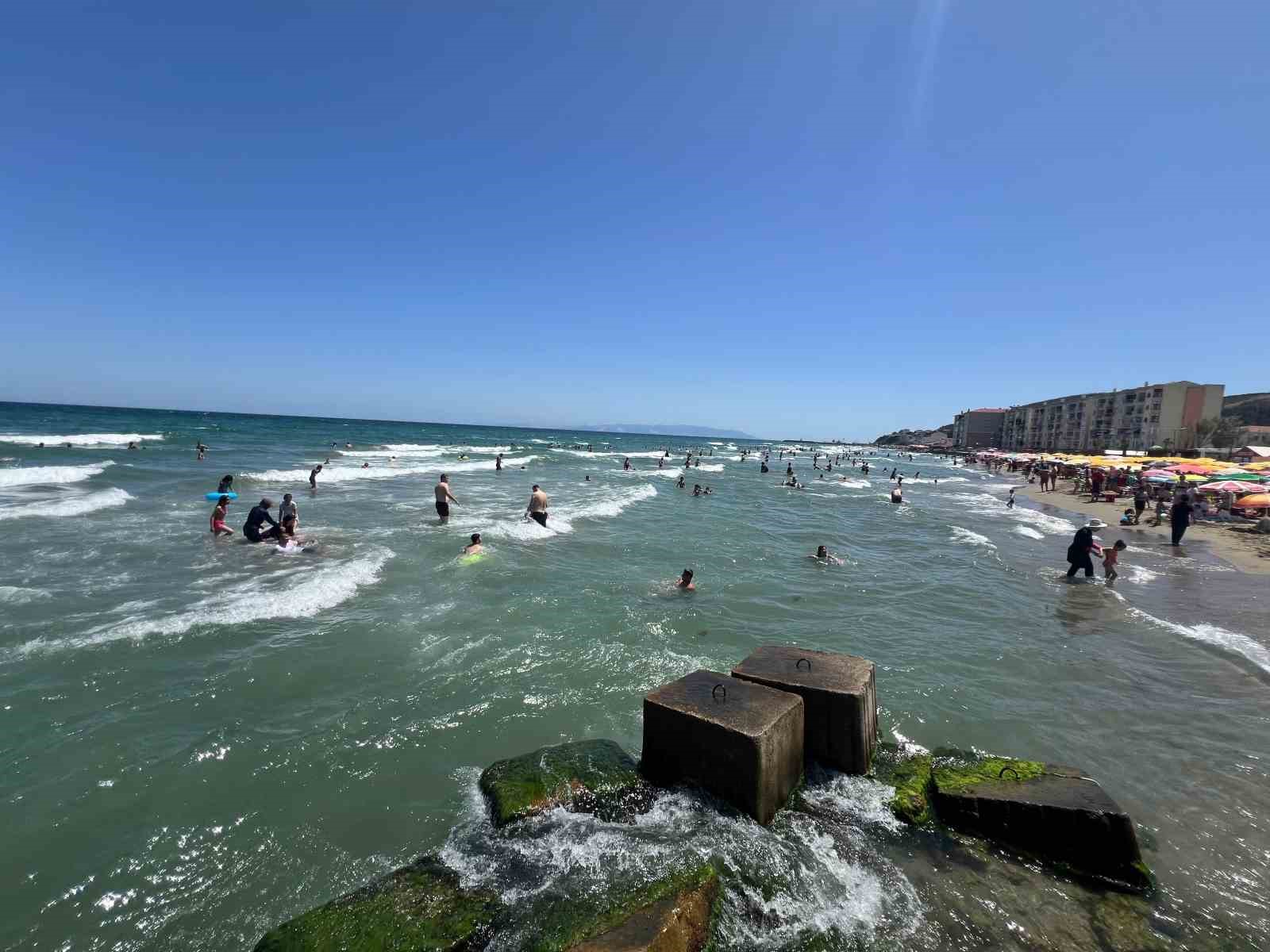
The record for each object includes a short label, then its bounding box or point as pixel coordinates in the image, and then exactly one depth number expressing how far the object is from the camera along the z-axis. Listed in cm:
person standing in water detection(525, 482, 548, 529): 1741
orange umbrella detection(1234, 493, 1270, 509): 2261
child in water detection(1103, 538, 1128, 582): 1313
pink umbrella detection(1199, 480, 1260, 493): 2506
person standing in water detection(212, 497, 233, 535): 1437
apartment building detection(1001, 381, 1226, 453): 8143
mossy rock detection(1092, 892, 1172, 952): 341
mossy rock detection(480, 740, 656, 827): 425
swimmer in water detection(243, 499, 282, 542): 1364
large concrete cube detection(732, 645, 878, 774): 468
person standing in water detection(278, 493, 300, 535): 1370
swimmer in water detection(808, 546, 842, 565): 1437
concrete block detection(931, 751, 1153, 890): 386
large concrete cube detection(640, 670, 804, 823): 405
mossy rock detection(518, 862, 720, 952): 289
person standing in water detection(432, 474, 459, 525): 1788
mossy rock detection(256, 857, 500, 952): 300
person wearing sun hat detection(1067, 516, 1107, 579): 1314
